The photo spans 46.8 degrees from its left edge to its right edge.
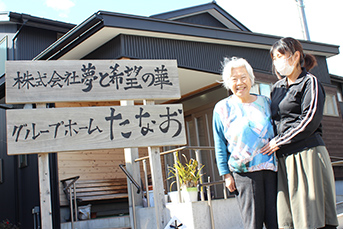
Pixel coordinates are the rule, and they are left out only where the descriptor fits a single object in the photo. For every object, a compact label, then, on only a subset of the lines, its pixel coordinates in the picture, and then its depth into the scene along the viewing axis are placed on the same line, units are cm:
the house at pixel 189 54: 726
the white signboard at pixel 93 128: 407
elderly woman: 278
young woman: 263
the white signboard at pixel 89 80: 427
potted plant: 604
